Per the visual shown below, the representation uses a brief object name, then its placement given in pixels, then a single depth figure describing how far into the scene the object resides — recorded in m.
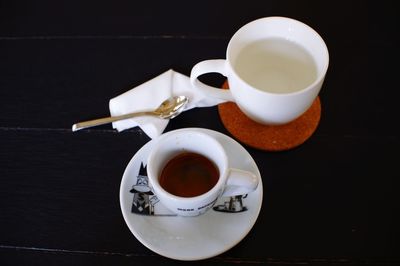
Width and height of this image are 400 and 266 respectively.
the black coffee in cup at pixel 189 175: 0.54
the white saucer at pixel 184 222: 0.51
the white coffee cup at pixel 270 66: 0.54
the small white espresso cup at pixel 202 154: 0.48
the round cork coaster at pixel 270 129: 0.60
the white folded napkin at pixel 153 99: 0.62
